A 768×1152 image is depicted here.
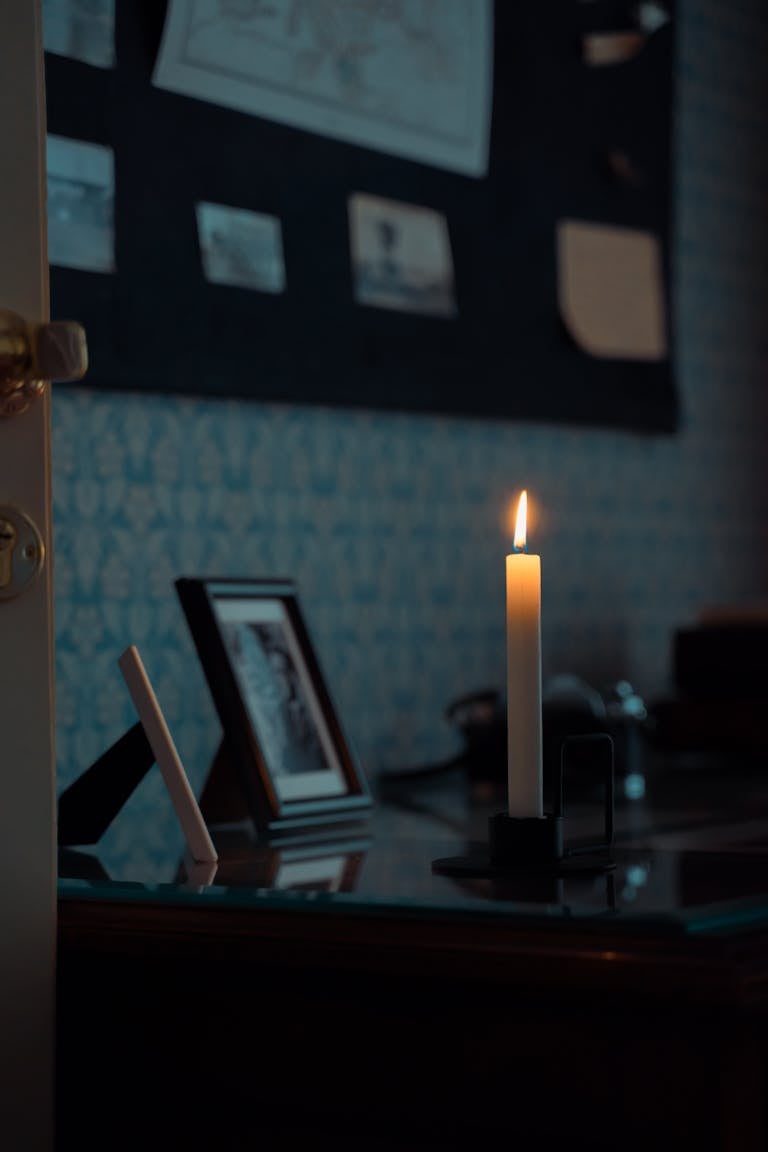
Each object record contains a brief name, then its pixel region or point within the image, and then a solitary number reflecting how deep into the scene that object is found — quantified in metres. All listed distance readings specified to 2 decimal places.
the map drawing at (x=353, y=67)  2.79
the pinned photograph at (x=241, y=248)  2.79
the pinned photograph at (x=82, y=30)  2.66
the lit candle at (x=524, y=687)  2.25
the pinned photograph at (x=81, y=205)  2.65
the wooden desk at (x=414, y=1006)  2.06
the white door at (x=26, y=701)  2.23
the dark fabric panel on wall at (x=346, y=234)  2.72
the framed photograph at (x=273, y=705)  2.53
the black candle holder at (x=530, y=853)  2.24
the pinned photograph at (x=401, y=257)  2.96
